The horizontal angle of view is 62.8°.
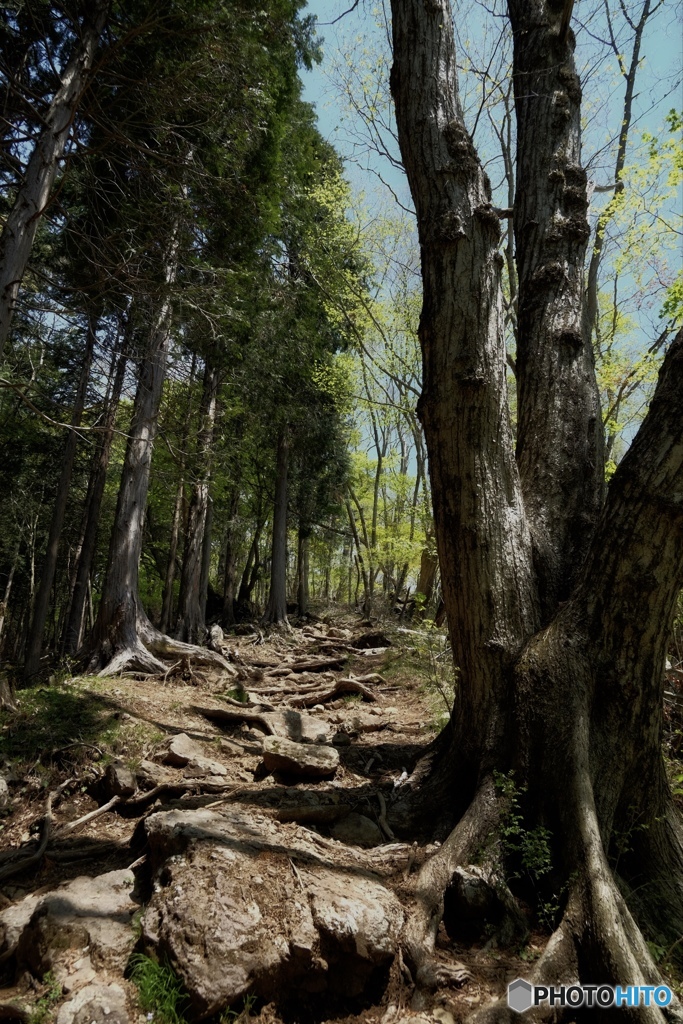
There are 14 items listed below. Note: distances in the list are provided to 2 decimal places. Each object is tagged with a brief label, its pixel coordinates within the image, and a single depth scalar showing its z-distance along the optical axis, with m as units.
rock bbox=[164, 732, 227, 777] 4.27
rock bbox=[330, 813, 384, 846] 3.21
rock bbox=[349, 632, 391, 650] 11.10
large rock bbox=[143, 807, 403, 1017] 2.15
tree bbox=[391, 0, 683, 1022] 2.51
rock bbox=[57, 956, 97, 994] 2.16
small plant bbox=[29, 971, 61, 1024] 2.00
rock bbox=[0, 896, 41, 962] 2.48
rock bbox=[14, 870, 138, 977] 2.31
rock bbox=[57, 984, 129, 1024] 2.00
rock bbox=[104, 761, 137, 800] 3.87
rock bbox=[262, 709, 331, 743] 5.44
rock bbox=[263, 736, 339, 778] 4.11
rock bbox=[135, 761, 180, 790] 3.98
